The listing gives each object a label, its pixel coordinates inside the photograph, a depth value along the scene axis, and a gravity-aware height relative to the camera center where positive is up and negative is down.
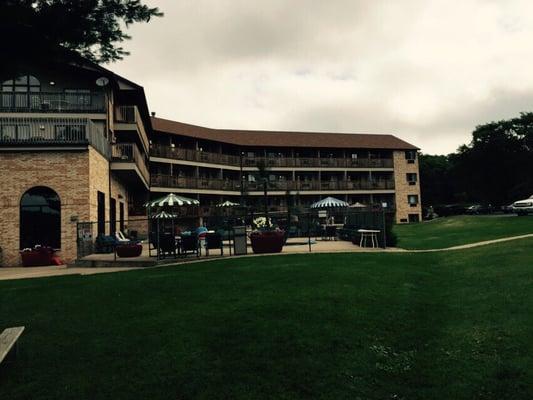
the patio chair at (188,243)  16.28 -0.63
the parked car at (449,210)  65.94 +0.92
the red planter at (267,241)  17.62 -0.74
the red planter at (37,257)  18.39 -1.06
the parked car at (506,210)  51.01 +0.54
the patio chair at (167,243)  16.03 -0.59
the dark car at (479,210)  60.38 +0.76
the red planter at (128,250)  17.22 -0.85
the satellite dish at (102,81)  24.80 +8.29
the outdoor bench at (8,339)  4.77 -1.25
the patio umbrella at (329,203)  29.57 +1.18
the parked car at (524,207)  34.28 +0.55
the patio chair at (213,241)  17.64 -0.65
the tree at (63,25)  5.51 +2.67
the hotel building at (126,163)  18.97 +4.56
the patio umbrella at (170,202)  19.67 +1.10
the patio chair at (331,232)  28.83 -0.75
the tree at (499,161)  61.69 +7.60
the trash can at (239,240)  17.47 -0.64
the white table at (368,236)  19.81 -0.76
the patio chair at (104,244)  19.73 -0.68
